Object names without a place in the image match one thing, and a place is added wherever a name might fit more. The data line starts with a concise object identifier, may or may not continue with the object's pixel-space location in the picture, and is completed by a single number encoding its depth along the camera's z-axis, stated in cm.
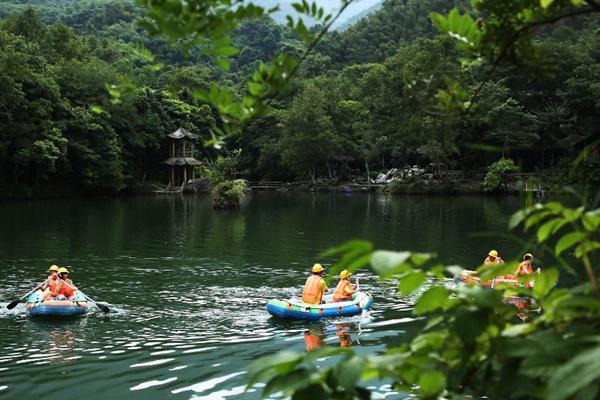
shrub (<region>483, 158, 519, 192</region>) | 4712
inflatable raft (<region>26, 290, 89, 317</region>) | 1320
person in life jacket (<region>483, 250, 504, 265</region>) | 1499
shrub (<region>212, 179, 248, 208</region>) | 4119
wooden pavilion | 5897
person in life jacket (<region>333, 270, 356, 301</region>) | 1443
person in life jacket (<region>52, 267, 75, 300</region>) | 1358
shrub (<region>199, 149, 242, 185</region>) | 4100
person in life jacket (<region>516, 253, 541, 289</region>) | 1248
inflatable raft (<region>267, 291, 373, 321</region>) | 1330
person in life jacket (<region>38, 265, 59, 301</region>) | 1373
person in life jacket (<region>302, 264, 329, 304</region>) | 1376
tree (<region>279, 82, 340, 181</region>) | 6022
